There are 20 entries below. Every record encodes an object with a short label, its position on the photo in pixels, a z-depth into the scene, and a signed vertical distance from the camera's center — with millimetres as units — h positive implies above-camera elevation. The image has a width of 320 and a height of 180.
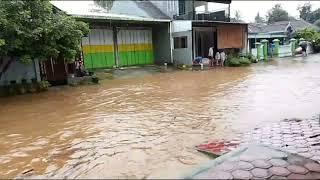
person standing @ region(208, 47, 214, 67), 17609 +360
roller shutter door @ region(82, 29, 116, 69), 14991 +911
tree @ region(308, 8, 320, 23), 42572 +7495
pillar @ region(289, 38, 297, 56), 24522 +1191
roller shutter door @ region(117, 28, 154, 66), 16269 +1086
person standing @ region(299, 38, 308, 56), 24273 +1045
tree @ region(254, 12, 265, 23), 51362 +8763
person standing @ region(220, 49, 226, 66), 17744 +118
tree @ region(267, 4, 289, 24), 45286 +8454
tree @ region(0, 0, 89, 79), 8663 +1288
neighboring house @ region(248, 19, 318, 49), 28844 +3536
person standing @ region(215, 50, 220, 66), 17687 +127
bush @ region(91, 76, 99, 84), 12367 -870
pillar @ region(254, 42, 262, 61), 20886 +750
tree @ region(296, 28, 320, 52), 26068 +2410
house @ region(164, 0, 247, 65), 16904 +2249
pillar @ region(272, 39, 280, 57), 23724 +898
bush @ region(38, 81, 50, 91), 10845 -957
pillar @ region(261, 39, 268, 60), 21202 +970
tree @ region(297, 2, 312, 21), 45286 +9058
